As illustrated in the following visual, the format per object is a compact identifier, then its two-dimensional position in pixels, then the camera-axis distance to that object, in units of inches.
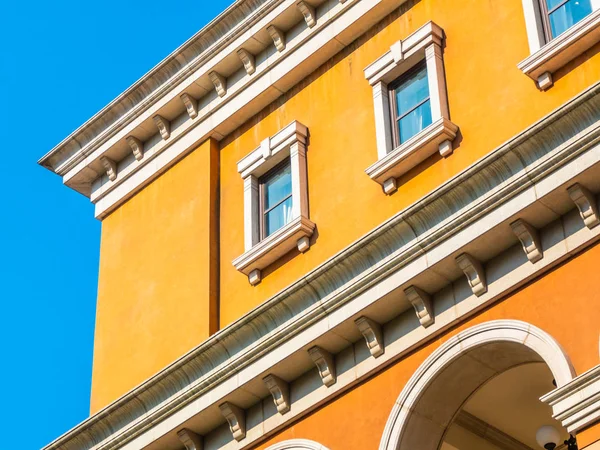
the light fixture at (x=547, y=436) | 735.7
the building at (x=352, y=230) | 640.4
